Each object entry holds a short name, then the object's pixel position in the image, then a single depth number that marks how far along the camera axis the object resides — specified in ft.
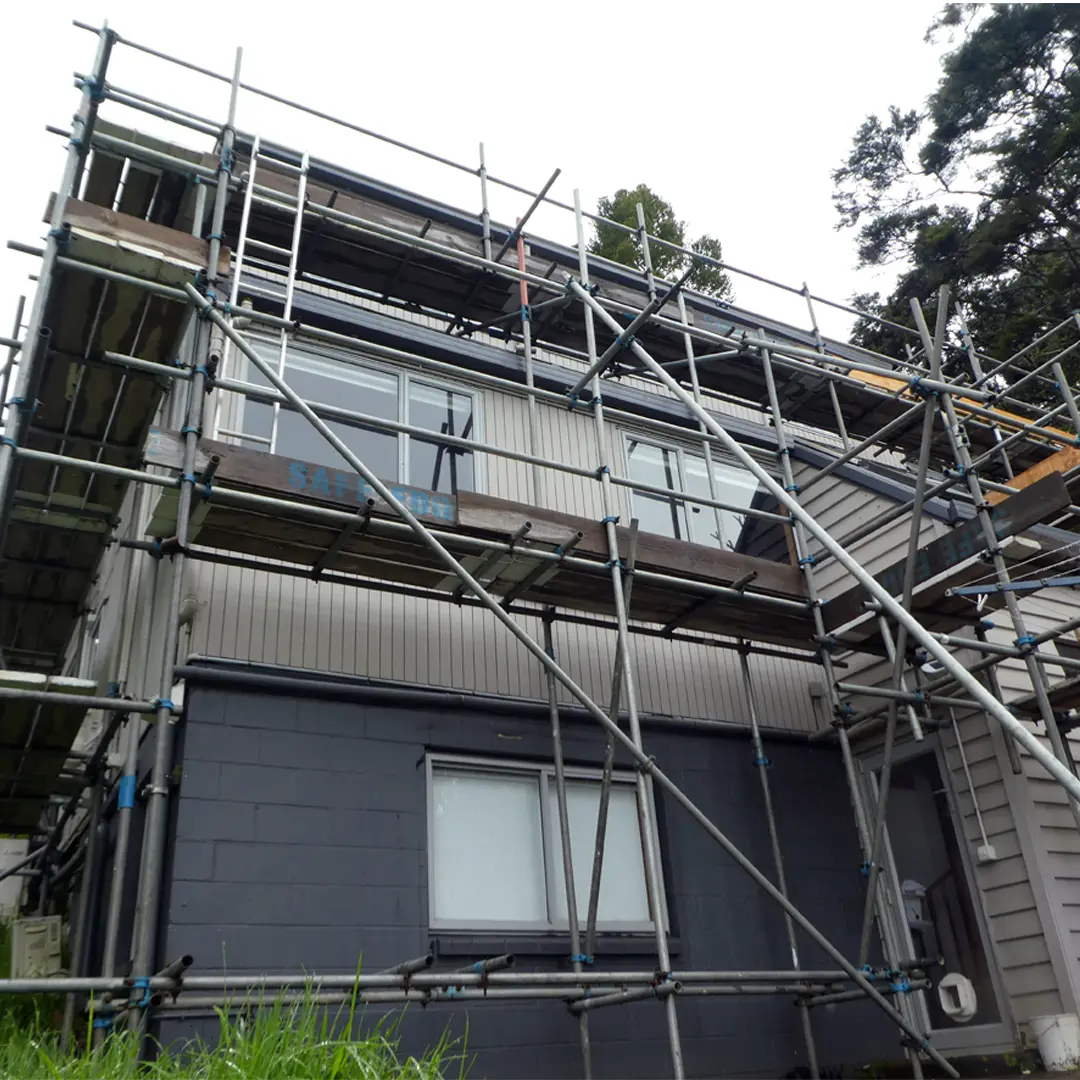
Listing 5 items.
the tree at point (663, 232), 84.99
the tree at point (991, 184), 71.46
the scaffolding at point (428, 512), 17.47
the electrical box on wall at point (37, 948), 23.71
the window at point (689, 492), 31.19
